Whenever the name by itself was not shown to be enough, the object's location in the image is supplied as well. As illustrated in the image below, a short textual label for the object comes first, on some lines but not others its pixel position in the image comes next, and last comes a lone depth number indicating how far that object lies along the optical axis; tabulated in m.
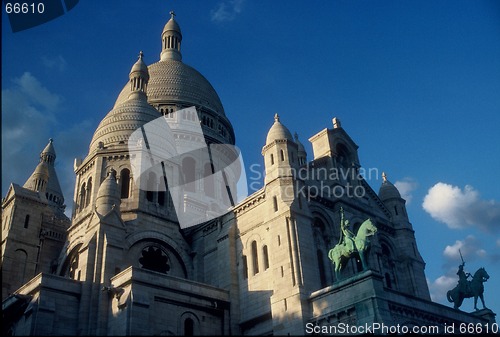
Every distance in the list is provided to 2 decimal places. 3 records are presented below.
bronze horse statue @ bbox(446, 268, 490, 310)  35.16
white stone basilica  30.16
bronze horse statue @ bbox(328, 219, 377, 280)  29.55
